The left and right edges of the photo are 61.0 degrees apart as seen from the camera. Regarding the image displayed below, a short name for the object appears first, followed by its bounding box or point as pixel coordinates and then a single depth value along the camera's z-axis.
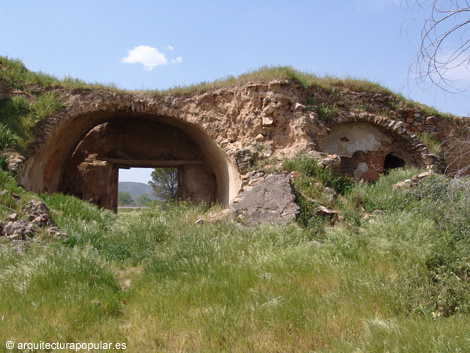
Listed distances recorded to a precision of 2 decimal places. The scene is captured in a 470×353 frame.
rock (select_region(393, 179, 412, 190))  7.58
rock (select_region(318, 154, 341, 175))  8.08
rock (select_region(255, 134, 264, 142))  8.99
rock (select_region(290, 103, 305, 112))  9.10
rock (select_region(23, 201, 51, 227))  6.44
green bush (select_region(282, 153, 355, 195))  7.86
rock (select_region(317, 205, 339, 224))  6.91
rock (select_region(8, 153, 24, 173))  7.71
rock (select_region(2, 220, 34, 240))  5.97
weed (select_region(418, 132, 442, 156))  10.23
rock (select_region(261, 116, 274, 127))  8.97
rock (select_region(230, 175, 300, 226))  6.73
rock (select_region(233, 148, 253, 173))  8.56
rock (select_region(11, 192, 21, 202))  7.02
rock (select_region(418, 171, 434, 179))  7.76
